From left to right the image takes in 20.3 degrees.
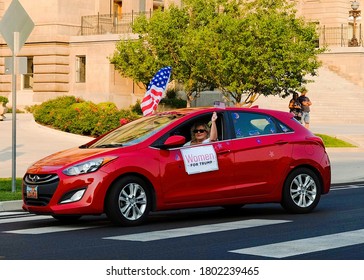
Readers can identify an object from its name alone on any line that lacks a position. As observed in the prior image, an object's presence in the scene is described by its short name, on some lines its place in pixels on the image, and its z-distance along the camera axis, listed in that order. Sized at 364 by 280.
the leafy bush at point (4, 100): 45.92
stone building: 51.22
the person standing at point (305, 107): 35.75
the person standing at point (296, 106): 35.75
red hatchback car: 13.01
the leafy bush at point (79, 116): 34.19
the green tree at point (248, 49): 35.47
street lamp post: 57.91
